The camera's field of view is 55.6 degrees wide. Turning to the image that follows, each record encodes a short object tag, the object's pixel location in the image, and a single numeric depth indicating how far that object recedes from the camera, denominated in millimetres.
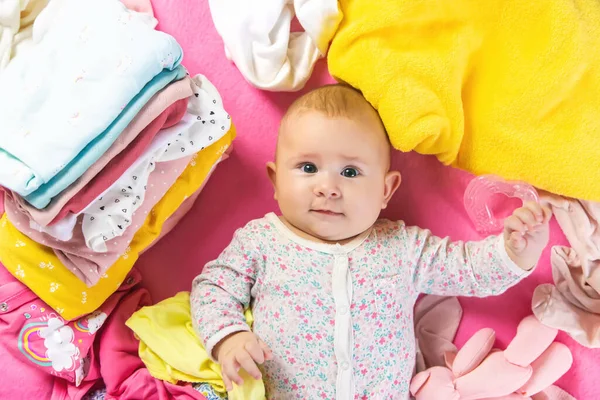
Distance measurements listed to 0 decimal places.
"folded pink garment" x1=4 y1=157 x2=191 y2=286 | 1023
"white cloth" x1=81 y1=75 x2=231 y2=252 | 1006
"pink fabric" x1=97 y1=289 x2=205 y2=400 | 1124
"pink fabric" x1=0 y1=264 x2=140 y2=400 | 1086
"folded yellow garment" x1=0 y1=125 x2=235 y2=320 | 1063
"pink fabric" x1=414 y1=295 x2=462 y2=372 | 1258
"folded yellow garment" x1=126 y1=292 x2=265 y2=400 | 1104
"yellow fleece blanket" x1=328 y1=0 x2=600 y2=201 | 1055
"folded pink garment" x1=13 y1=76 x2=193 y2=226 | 924
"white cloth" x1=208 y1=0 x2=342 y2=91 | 1094
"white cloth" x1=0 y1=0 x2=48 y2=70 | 1112
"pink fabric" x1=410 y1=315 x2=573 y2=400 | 1163
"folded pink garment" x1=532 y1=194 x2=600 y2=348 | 1121
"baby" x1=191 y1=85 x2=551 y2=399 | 1071
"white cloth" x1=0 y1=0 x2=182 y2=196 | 901
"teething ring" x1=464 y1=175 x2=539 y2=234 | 1133
